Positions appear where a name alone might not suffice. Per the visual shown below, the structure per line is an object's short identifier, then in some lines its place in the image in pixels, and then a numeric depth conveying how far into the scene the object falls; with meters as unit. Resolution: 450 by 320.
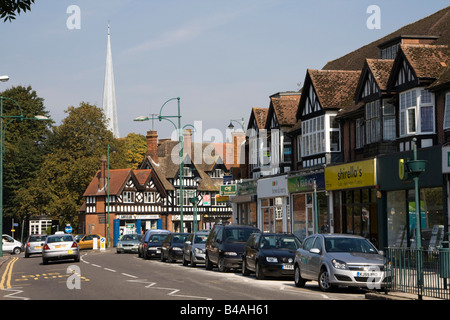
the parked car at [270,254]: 25.14
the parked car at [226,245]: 29.45
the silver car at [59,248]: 37.19
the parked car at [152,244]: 43.47
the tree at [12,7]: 14.19
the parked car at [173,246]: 38.38
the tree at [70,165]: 83.44
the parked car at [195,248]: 34.19
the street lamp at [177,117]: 48.42
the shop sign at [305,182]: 40.28
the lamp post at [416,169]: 19.92
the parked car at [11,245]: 64.88
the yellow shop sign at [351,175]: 33.75
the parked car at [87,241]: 68.47
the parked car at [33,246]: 50.84
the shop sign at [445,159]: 27.58
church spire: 136.88
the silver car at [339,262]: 20.16
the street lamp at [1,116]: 36.66
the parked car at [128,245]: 56.62
